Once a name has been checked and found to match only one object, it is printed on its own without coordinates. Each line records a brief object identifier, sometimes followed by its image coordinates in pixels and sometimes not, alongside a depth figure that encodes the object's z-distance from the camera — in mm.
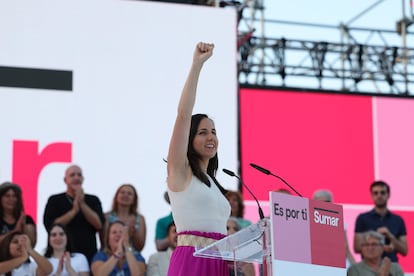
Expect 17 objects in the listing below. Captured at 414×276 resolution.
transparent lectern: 6590
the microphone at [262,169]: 7096
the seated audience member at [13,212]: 13273
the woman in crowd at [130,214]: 13695
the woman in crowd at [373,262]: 13781
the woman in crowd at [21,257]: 12516
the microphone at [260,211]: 7012
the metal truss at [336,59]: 24031
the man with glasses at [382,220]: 15244
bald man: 13570
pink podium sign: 6476
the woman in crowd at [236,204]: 14422
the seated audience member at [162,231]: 14008
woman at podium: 7207
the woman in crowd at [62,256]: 12703
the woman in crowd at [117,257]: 12672
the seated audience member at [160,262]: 13031
